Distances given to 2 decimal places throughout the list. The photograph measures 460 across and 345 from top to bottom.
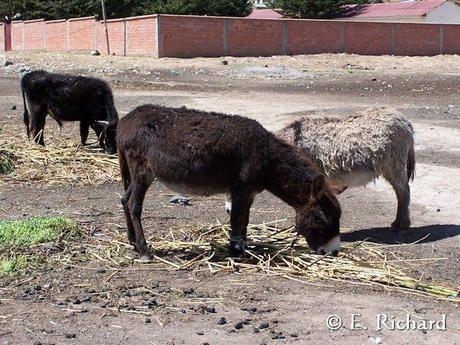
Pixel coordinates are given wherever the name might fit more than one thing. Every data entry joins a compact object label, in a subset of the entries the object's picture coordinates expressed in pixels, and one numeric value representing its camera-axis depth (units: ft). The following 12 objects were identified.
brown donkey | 23.94
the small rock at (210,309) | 19.30
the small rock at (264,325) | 18.14
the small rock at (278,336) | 17.51
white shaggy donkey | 28.81
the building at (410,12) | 190.70
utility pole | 145.59
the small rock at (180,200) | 32.86
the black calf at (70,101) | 44.24
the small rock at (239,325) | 18.11
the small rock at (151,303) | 19.66
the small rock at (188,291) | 20.68
